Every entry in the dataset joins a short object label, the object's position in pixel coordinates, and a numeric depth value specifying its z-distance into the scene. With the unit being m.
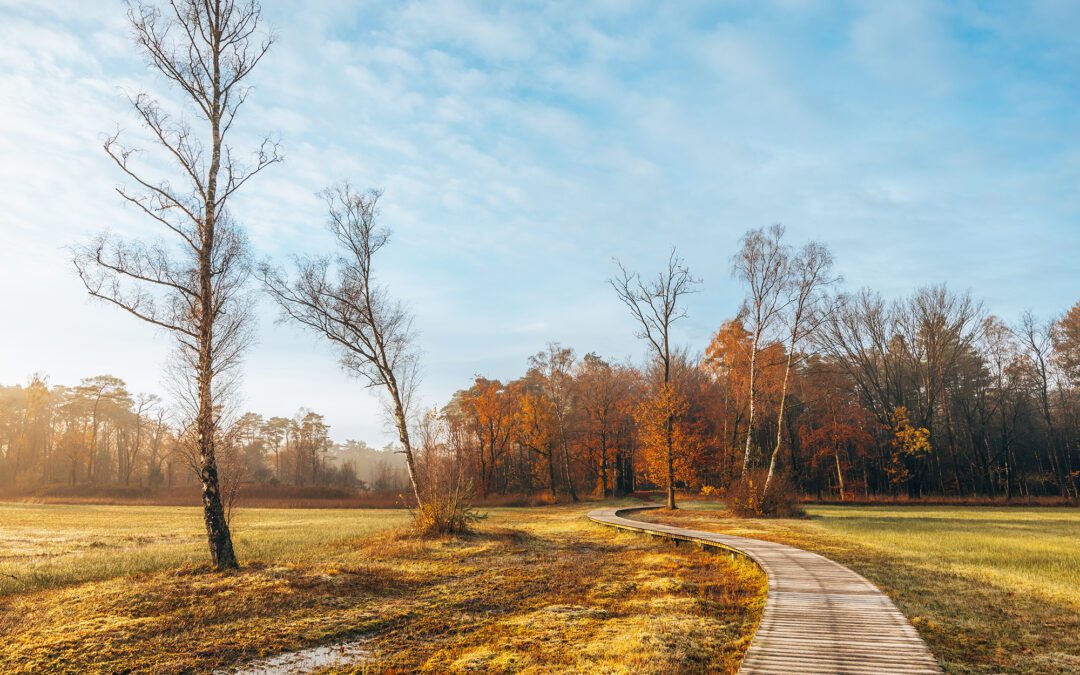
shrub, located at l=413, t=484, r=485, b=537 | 16.12
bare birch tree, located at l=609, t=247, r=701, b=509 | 27.34
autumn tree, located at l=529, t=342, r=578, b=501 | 47.06
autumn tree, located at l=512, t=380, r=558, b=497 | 44.56
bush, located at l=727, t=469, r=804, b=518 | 21.59
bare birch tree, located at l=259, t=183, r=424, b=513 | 17.94
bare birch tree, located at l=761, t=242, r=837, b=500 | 24.33
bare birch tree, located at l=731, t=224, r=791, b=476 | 24.98
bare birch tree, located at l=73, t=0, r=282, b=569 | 10.77
